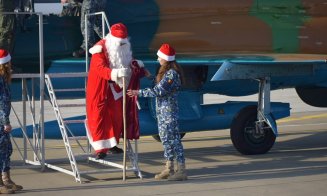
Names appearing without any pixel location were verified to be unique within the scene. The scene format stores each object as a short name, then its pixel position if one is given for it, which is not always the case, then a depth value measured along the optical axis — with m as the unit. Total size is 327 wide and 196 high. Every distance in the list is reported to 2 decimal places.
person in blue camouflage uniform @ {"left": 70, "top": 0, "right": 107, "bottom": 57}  20.93
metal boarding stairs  17.76
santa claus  17.45
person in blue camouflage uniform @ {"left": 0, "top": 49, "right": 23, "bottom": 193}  15.79
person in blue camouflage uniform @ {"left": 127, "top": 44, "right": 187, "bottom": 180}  17.35
